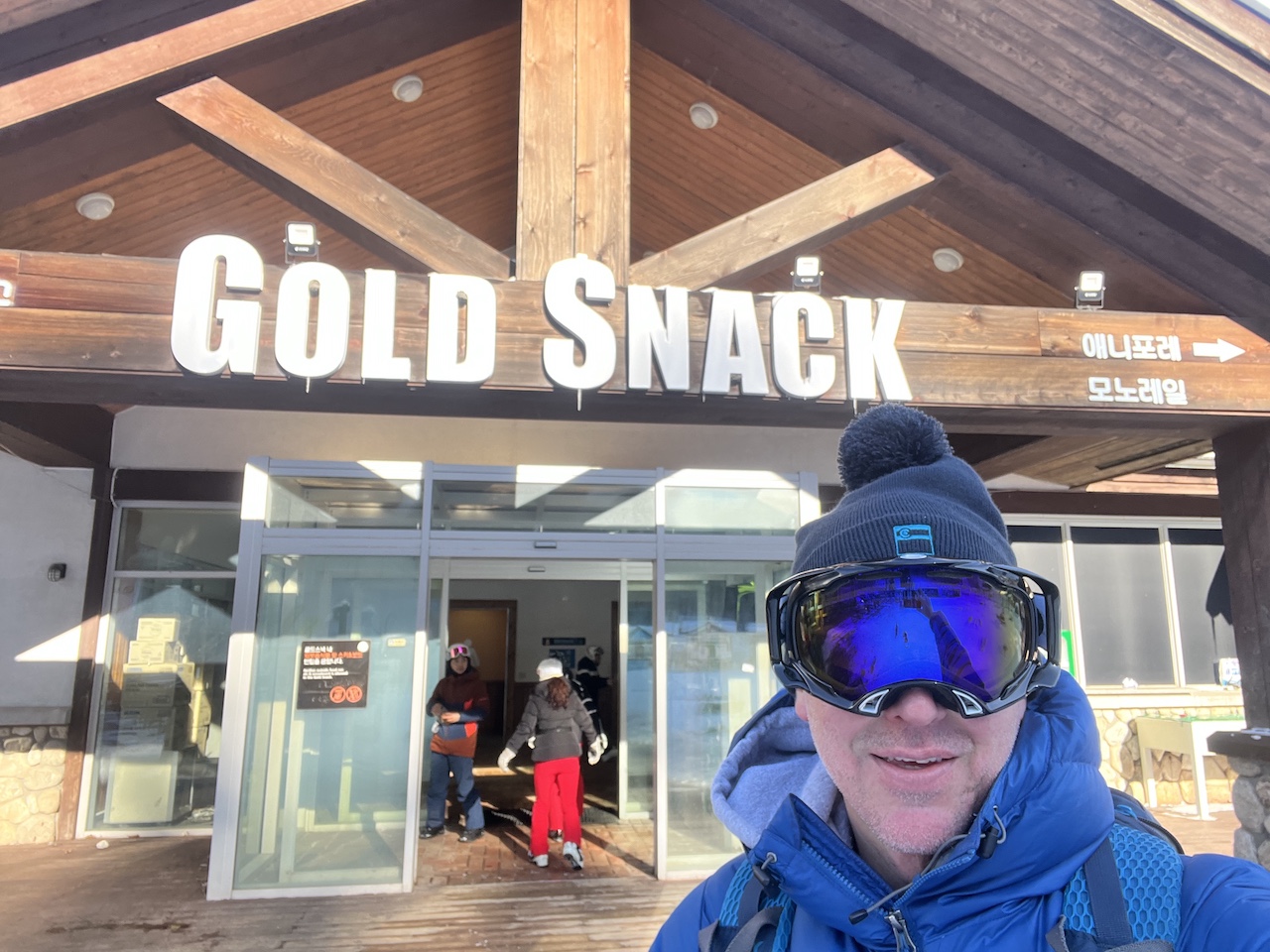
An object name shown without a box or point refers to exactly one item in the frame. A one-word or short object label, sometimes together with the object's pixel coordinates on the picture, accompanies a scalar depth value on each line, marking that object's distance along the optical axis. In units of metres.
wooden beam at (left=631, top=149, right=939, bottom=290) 3.96
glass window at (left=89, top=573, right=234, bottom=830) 6.73
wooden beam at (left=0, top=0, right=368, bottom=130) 3.52
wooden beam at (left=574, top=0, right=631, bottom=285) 3.87
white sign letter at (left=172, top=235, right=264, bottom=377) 3.39
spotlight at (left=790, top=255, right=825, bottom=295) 4.08
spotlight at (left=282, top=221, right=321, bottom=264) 3.79
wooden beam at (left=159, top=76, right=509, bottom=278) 3.76
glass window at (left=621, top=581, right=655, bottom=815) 7.16
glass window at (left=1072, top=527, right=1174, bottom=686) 7.80
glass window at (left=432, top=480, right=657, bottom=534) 5.92
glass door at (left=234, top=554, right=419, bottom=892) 5.38
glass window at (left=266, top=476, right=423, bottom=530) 5.72
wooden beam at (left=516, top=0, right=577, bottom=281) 3.83
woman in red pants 5.93
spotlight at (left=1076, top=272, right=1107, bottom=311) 4.14
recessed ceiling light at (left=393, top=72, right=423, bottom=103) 5.14
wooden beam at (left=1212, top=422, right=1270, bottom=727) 4.03
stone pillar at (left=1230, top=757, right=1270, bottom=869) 4.21
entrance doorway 7.25
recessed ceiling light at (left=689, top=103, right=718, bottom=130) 5.43
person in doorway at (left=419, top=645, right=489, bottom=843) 6.76
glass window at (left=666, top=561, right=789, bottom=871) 5.85
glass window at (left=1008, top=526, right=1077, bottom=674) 7.74
